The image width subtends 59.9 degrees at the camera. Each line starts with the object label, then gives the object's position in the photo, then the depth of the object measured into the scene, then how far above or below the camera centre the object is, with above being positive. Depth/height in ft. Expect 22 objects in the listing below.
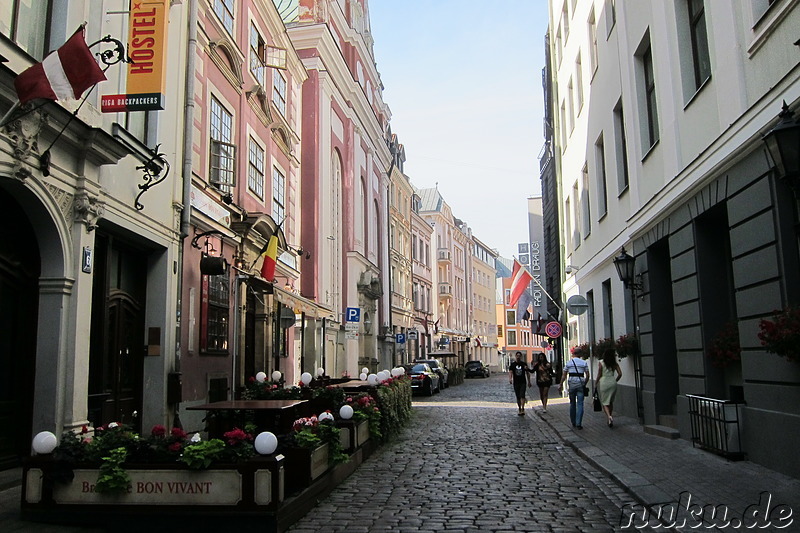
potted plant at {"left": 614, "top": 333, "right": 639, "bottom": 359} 49.70 +0.63
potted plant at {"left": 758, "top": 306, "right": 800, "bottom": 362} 22.70 +0.58
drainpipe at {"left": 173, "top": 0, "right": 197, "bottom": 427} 42.60 +13.67
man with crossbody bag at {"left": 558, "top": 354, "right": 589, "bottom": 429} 47.57 -1.93
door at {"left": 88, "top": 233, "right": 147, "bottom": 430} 34.63 +1.59
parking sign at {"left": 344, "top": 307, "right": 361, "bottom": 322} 82.07 +5.30
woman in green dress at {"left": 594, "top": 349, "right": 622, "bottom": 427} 46.32 -1.70
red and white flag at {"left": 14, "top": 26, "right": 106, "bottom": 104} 23.57 +10.12
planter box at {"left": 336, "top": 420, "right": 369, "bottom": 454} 32.45 -3.56
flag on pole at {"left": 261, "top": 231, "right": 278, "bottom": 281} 56.90 +8.44
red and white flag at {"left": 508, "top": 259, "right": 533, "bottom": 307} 100.48 +10.48
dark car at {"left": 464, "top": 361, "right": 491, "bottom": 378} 186.91 -3.49
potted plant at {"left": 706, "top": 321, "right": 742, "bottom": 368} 32.12 +0.24
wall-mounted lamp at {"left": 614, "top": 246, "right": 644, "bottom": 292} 47.57 +5.64
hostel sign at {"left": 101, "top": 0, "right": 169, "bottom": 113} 32.55 +14.77
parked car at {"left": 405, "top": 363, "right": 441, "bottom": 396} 93.66 -2.77
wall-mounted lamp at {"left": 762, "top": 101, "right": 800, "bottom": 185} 20.66 +6.10
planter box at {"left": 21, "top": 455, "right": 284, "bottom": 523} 19.85 -3.68
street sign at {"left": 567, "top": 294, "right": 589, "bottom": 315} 61.31 +4.40
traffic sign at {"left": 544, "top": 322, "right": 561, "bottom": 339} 75.82 +2.86
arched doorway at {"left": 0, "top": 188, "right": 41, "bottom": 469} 27.55 +1.65
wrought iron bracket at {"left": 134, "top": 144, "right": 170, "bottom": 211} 36.83 +10.32
